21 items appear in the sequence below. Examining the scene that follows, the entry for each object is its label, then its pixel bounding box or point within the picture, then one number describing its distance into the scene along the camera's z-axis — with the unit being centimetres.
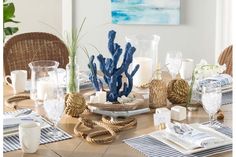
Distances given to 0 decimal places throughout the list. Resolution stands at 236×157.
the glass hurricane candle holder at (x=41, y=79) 256
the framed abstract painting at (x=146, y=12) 459
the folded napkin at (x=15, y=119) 223
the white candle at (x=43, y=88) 256
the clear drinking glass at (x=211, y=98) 236
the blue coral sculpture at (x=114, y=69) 257
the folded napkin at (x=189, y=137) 205
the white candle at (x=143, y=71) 292
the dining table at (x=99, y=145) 201
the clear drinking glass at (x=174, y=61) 297
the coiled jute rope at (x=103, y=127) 216
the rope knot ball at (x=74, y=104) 246
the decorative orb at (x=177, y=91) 268
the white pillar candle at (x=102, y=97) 257
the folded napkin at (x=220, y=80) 285
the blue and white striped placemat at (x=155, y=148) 200
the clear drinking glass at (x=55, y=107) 221
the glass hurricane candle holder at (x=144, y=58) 292
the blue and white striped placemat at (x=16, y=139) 208
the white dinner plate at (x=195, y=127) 202
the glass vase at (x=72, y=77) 257
